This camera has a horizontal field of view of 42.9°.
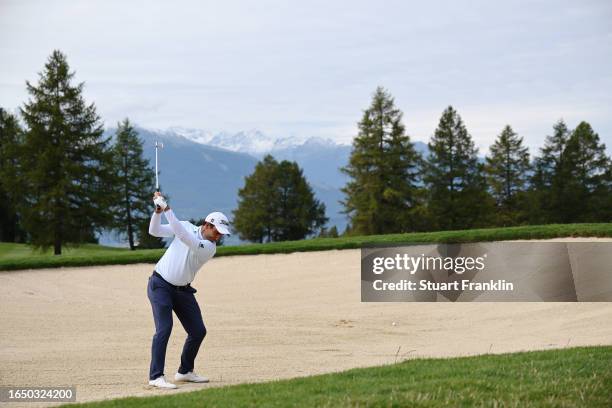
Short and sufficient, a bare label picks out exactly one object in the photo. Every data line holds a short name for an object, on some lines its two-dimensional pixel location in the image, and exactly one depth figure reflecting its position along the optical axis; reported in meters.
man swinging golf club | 8.88
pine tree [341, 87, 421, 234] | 57.91
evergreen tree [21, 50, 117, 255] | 43.81
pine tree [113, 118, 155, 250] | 58.84
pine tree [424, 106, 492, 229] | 61.19
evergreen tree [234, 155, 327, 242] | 73.25
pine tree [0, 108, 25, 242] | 45.06
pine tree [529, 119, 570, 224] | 60.38
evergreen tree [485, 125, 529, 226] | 67.06
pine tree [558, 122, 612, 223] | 59.44
